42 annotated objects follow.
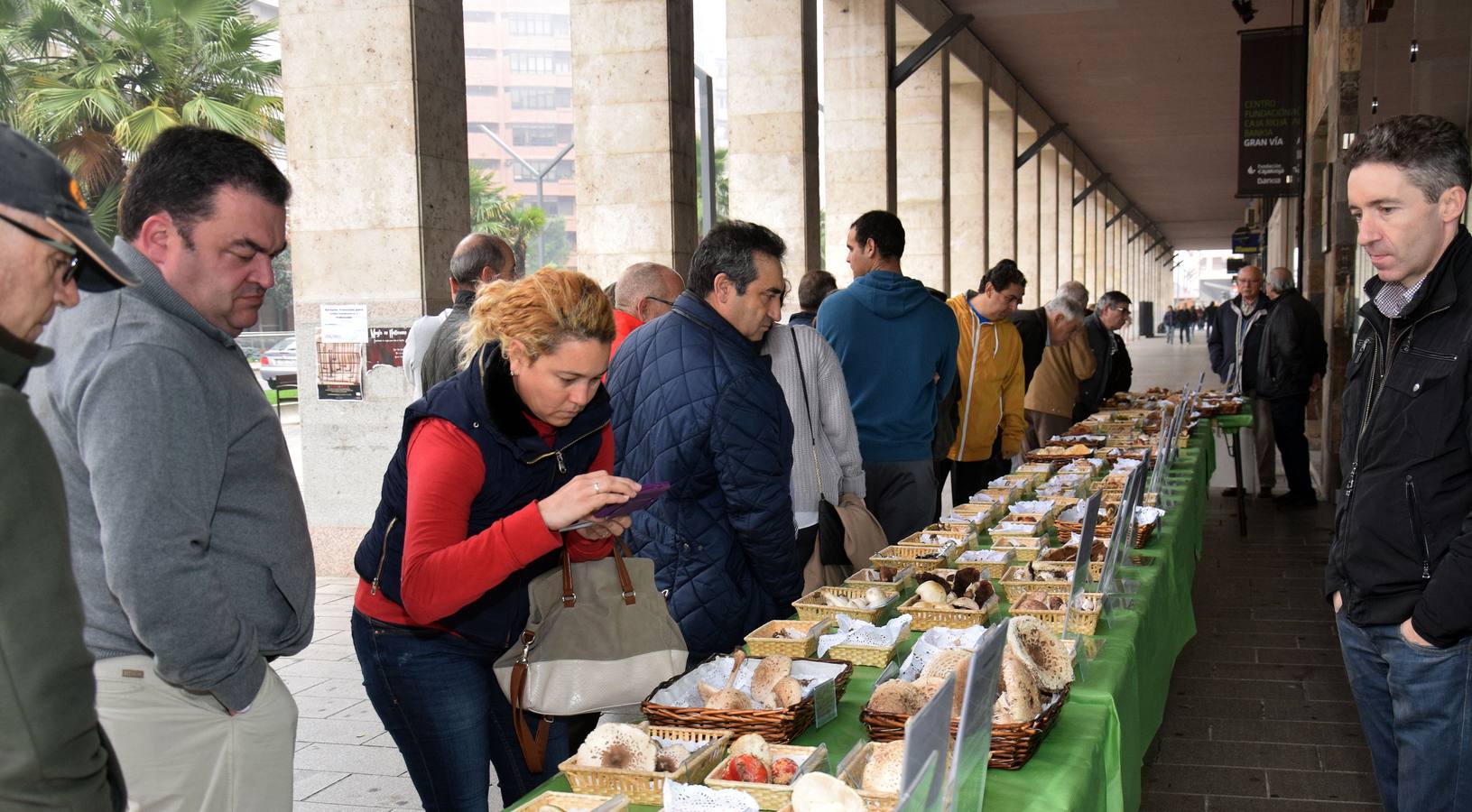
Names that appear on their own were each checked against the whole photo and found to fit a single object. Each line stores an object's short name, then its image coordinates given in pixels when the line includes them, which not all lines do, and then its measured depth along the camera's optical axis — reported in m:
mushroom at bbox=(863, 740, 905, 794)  1.87
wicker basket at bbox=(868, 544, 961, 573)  3.63
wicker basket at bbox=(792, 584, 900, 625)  3.07
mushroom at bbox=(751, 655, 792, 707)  2.36
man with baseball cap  1.12
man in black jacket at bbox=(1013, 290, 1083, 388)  7.84
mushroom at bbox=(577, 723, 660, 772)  2.00
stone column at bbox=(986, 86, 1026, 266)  20.78
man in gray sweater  1.78
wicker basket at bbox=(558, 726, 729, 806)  1.95
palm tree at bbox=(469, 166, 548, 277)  44.09
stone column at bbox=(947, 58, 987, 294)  18.89
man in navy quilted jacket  3.15
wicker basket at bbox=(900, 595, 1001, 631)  3.03
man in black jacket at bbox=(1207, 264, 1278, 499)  9.74
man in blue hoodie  5.14
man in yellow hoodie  6.48
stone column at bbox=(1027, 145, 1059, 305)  27.02
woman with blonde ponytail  2.29
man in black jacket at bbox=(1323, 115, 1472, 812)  2.41
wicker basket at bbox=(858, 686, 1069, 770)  2.15
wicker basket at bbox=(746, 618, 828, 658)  2.73
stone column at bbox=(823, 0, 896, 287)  13.30
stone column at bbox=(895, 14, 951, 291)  16.03
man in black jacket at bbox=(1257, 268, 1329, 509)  9.10
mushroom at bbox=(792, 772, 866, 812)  1.77
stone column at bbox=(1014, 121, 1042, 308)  24.58
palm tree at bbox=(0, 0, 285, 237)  17.44
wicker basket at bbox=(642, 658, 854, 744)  2.21
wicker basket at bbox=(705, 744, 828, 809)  1.87
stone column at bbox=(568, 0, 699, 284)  8.00
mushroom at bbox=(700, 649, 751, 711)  2.25
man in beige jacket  8.67
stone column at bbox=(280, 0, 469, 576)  6.38
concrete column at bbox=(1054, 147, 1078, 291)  29.80
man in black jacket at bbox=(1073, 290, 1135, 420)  9.47
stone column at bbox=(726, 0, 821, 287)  10.56
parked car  25.78
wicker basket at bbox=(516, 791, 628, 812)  1.92
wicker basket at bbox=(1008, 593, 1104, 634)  2.90
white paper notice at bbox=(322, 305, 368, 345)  6.61
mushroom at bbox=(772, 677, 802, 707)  2.28
